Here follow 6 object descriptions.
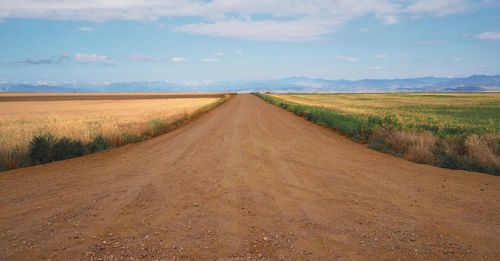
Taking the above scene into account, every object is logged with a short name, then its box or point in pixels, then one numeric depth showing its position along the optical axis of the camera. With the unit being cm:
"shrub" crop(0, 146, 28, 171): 821
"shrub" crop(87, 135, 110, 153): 1075
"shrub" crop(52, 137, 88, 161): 941
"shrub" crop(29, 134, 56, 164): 895
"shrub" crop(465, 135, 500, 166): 800
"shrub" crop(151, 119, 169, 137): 1548
